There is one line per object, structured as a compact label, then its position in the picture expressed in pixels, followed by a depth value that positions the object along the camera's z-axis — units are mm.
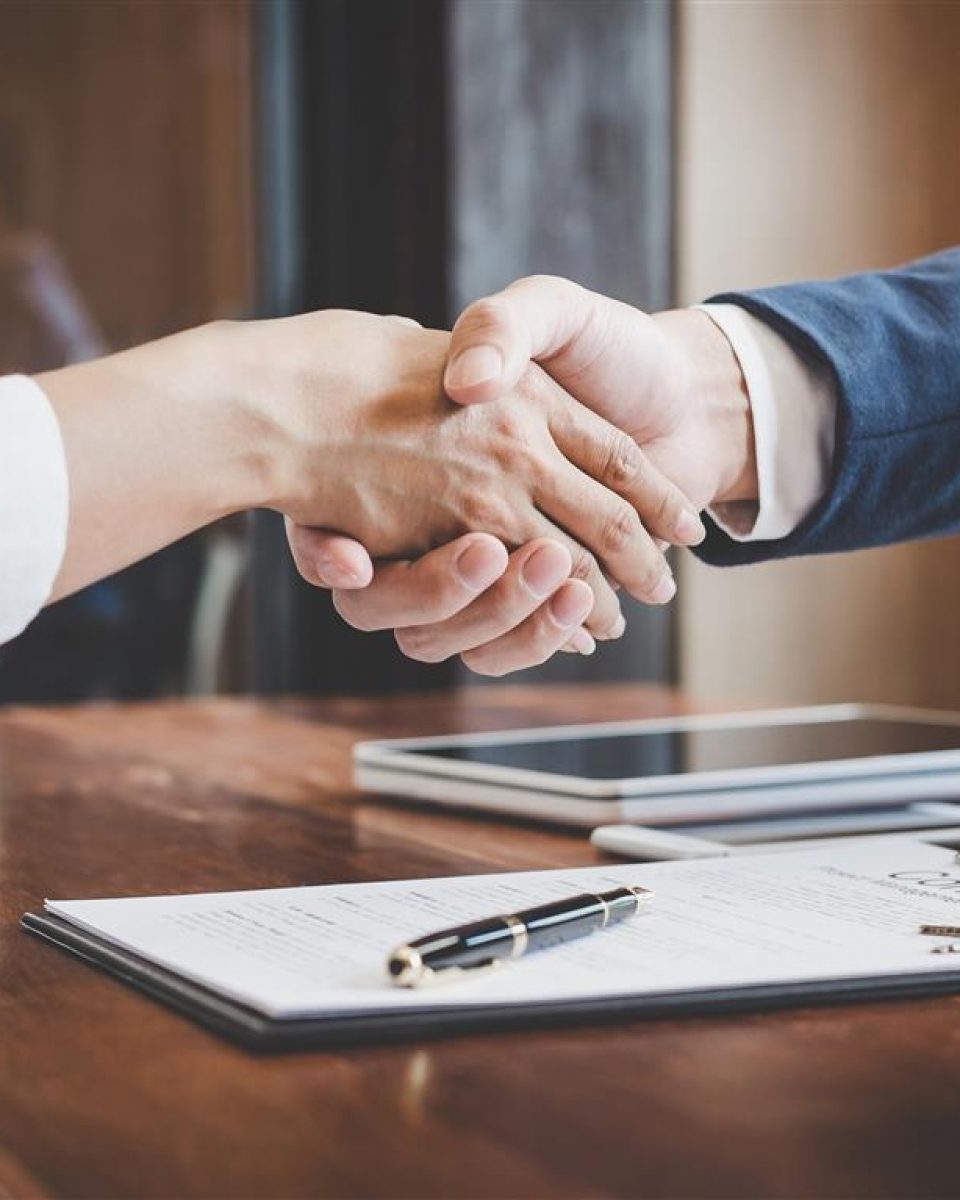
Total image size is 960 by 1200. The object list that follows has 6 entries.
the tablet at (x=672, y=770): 910
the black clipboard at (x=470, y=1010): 501
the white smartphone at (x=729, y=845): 821
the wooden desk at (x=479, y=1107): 399
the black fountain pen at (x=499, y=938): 526
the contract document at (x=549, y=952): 521
